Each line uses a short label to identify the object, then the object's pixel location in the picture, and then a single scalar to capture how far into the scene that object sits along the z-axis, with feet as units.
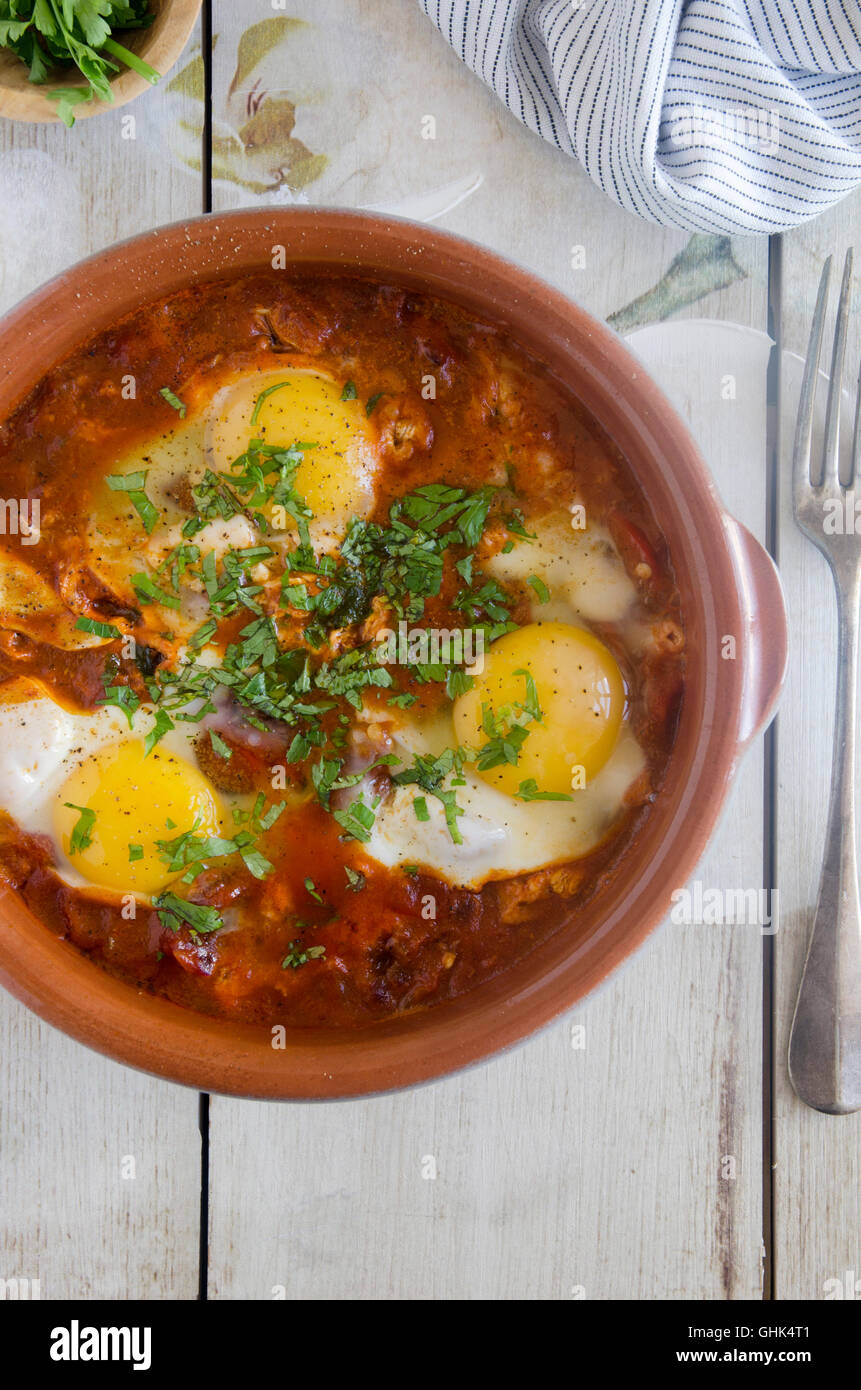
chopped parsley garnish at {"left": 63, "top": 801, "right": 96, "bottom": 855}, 1.87
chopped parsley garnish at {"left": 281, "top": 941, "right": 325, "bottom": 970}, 1.87
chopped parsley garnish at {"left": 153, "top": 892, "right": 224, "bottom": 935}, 1.87
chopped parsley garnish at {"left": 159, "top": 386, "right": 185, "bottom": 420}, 1.87
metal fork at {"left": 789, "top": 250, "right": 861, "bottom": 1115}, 1.95
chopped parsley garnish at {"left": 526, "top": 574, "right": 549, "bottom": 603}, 1.87
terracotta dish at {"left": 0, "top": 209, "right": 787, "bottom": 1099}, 1.80
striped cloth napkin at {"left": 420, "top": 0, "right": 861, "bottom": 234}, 1.89
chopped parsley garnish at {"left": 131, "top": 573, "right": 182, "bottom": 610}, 1.87
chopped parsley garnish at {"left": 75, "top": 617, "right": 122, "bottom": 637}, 1.86
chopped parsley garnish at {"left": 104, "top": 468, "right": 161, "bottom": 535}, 1.87
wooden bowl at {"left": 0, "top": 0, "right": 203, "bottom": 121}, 1.88
